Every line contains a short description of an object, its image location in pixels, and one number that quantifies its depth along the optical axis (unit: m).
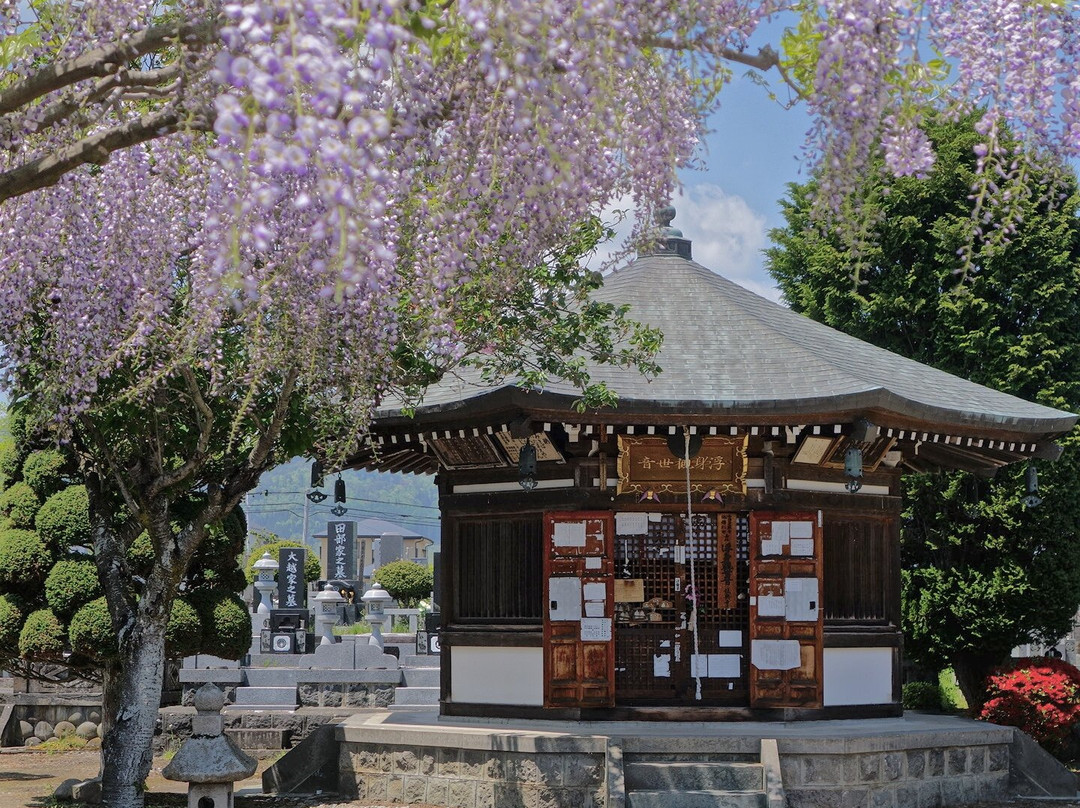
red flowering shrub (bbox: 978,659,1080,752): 14.08
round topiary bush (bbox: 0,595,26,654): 14.27
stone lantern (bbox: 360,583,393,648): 25.66
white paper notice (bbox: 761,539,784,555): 12.36
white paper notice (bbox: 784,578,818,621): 12.31
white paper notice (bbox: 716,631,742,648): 12.55
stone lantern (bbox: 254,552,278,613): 31.42
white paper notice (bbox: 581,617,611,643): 12.20
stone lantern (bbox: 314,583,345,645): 23.25
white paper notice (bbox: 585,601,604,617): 12.26
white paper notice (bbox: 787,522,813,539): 12.43
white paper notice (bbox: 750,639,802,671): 12.21
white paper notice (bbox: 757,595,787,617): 12.29
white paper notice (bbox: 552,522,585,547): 12.36
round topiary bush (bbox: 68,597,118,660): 13.64
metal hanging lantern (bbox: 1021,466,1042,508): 12.95
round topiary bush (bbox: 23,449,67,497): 13.97
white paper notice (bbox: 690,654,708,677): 12.44
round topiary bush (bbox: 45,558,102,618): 13.97
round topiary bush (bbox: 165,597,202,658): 14.12
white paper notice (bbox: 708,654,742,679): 12.51
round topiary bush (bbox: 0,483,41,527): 14.16
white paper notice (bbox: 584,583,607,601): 12.28
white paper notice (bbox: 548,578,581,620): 12.30
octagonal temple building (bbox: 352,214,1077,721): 12.02
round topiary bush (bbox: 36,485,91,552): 13.90
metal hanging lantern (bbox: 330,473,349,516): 12.94
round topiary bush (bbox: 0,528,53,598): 14.02
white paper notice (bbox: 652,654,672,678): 12.65
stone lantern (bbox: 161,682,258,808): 10.00
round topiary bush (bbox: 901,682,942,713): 16.42
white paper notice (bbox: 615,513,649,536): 12.44
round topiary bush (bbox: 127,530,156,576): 13.89
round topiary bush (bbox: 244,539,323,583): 35.26
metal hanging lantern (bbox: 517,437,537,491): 11.83
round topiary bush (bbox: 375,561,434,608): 37.47
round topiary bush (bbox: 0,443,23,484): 14.31
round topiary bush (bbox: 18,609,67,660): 14.02
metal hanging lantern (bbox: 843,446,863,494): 11.80
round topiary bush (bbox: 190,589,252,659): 14.42
